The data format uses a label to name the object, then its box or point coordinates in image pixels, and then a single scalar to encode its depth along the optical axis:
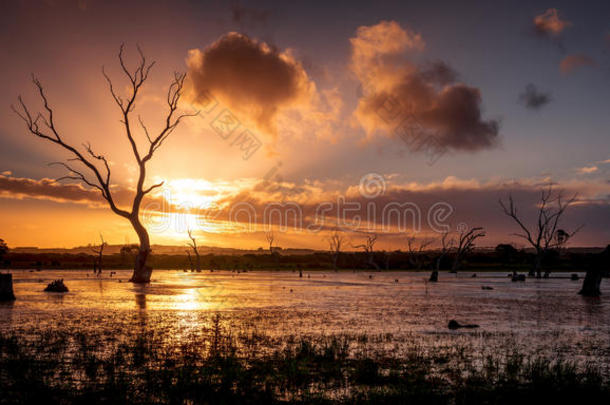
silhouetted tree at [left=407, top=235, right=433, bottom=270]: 98.85
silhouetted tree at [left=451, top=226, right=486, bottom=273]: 71.30
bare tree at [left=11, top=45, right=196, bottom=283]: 35.16
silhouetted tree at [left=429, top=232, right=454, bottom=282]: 55.25
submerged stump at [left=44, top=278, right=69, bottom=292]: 27.19
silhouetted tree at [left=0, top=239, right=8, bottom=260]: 81.60
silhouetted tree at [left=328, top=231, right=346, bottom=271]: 110.99
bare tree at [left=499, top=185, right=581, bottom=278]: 73.75
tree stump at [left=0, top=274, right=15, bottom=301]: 21.42
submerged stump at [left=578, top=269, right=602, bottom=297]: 31.39
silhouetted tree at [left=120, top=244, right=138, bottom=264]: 143.55
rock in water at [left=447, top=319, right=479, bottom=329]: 14.92
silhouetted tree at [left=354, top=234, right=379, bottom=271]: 106.19
